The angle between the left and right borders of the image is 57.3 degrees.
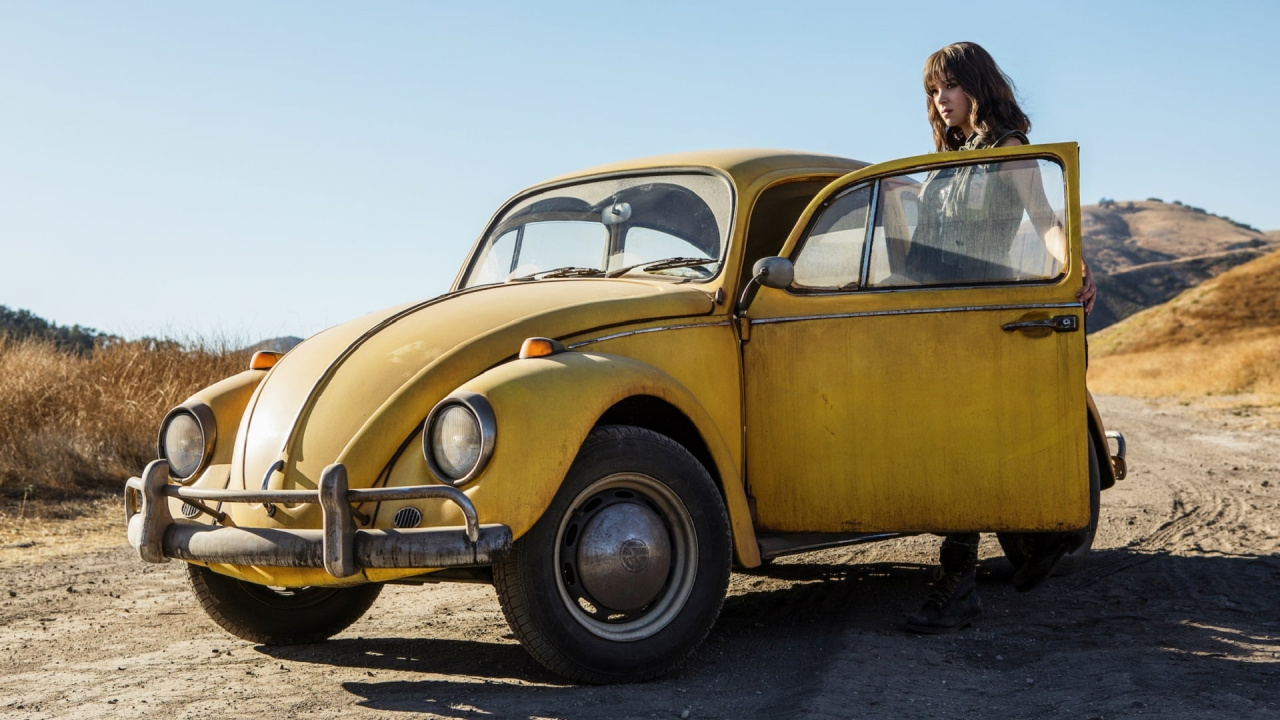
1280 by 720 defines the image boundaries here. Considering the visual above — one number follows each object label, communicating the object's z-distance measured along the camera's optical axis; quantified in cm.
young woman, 462
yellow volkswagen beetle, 372
